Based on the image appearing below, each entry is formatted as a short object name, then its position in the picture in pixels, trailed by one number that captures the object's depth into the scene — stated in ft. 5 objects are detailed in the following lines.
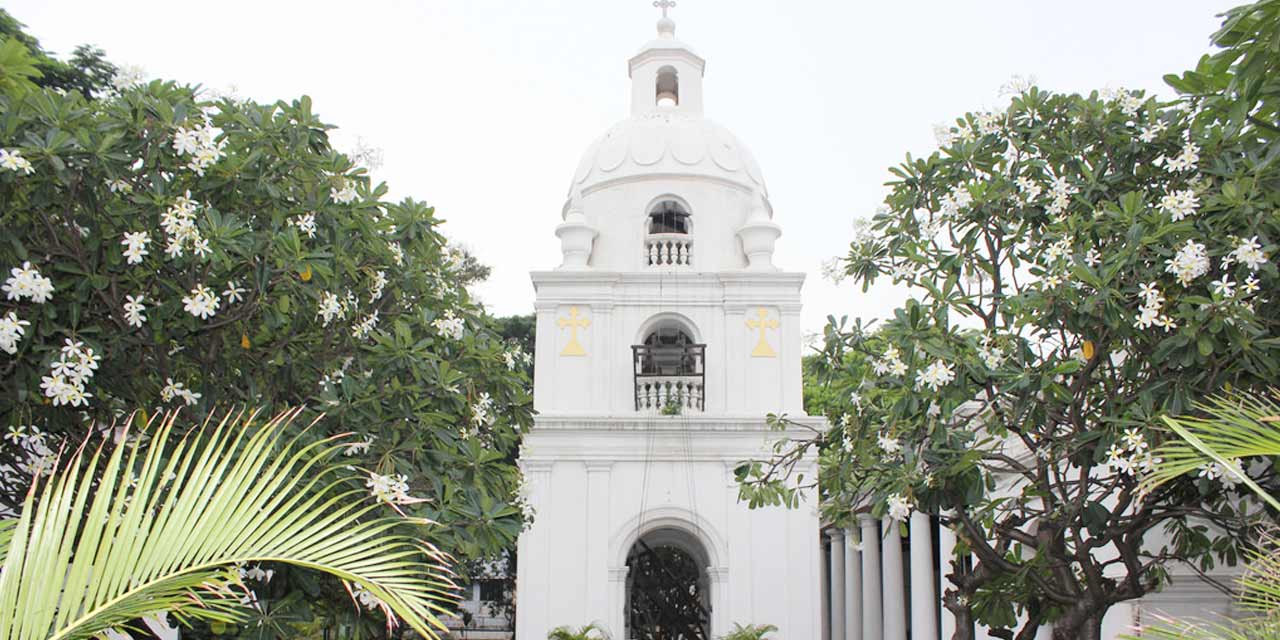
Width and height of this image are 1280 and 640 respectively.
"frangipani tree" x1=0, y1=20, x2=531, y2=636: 24.26
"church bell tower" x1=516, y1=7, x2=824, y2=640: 58.18
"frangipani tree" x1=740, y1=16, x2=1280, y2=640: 25.85
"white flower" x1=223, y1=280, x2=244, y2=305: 25.86
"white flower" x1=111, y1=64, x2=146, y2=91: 27.58
